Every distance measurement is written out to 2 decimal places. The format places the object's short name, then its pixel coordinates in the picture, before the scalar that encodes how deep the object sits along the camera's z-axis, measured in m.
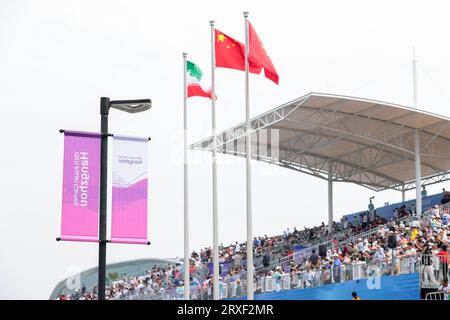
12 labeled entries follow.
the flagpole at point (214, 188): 29.52
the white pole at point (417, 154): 40.56
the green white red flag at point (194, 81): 31.09
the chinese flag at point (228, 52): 28.50
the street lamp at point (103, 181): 15.31
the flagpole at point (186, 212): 32.00
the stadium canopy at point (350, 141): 40.41
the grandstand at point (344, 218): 30.45
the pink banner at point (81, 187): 15.78
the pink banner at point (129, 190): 16.30
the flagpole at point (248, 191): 27.30
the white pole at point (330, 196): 49.22
